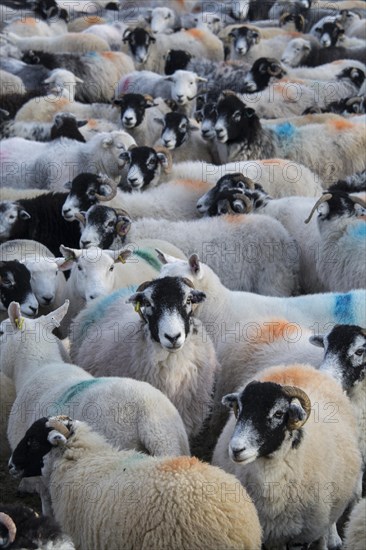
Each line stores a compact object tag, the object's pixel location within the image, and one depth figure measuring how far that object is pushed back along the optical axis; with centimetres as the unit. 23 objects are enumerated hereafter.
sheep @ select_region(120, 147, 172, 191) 1784
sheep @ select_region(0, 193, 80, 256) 1631
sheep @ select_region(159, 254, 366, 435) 1179
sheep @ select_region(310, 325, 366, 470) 1075
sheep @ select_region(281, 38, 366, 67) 2855
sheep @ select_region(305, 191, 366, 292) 1505
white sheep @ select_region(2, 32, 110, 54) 2908
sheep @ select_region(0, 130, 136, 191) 1870
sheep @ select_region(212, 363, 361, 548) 922
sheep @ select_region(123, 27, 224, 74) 2820
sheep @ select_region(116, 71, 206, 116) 2322
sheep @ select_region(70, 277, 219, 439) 1115
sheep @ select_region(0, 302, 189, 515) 998
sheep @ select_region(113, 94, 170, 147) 2081
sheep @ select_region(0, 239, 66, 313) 1420
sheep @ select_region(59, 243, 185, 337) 1369
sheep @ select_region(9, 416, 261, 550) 820
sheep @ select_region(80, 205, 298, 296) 1532
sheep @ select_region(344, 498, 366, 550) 841
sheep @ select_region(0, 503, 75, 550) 752
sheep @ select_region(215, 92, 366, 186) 1956
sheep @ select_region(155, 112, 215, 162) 1973
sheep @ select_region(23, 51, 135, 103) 2619
